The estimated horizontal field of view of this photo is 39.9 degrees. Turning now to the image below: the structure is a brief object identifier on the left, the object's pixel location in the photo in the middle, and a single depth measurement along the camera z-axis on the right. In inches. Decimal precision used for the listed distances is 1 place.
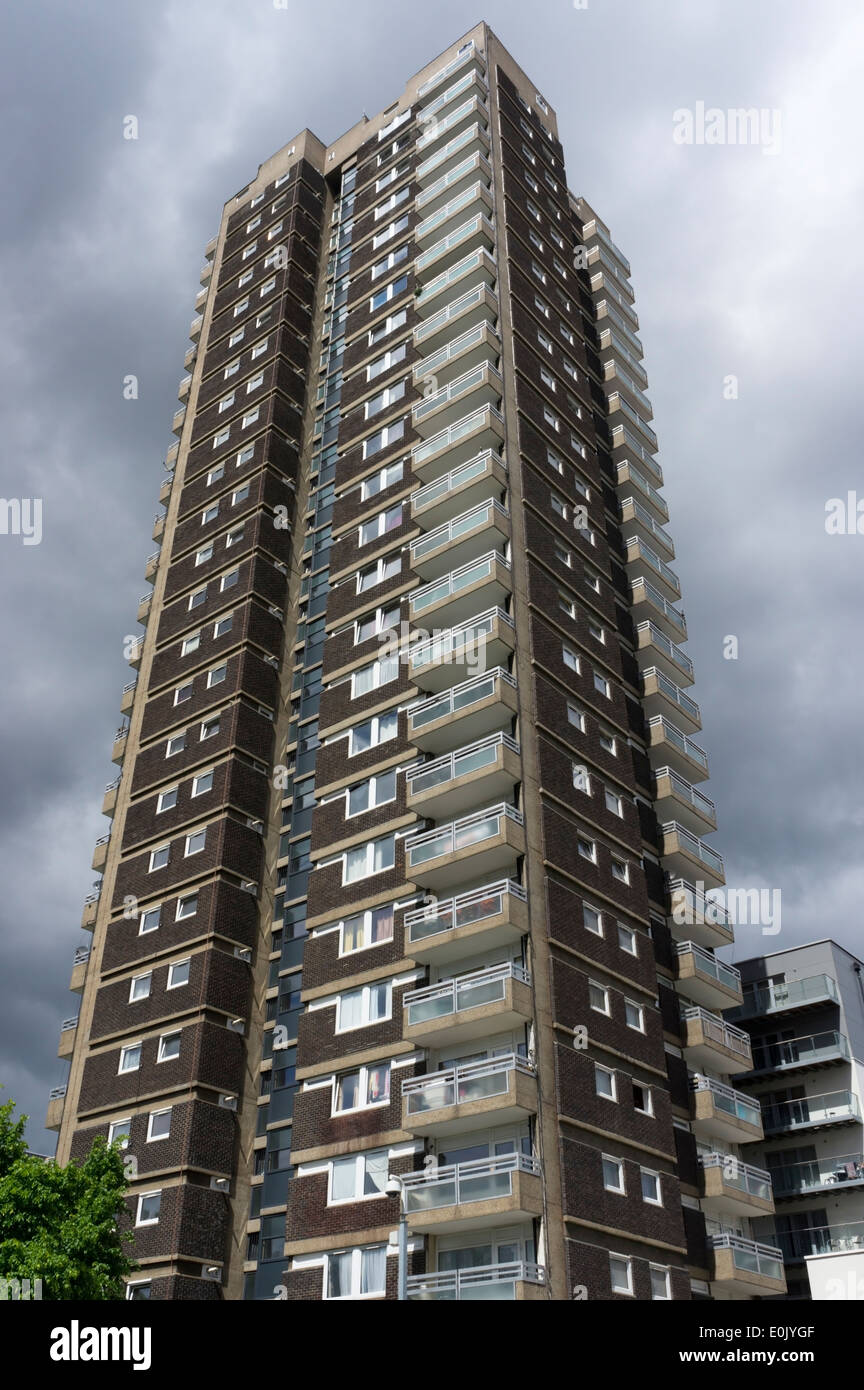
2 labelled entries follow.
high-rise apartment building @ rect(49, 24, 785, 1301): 1119.6
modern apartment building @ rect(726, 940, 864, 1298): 1750.7
